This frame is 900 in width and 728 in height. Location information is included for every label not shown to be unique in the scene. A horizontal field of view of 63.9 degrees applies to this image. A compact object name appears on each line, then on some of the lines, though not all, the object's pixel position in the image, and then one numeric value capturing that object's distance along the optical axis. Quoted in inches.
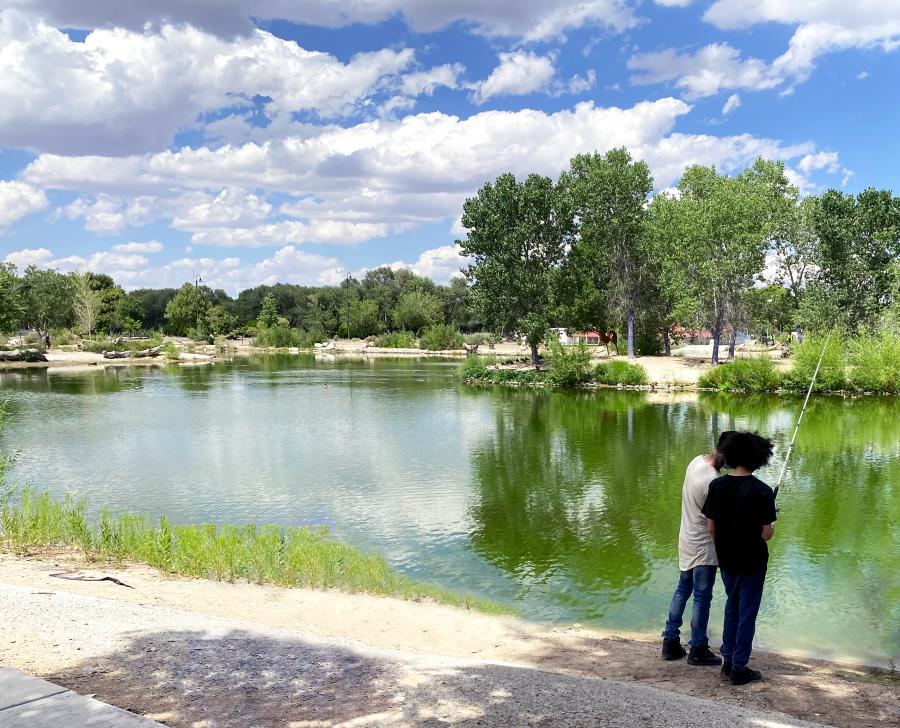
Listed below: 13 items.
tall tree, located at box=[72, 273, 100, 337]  3818.9
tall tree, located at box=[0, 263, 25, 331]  2721.5
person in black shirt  246.4
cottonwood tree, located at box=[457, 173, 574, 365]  2137.1
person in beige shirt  269.6
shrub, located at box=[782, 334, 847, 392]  1549.0
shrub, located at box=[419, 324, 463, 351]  3873.0
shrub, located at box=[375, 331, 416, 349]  4037.9
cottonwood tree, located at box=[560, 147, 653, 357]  2164.1
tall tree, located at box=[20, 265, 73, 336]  3503.9
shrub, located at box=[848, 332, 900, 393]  1505.9
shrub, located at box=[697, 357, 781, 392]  1695.4
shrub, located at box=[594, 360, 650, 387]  1903.3
